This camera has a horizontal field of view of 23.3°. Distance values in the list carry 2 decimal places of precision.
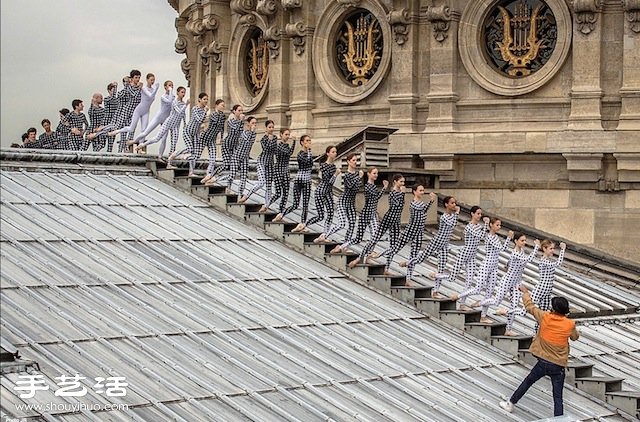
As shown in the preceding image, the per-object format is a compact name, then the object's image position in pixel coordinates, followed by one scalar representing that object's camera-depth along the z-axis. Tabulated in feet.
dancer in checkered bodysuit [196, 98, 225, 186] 88.69
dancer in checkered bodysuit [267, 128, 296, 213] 86.33
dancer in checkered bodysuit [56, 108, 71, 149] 99.80
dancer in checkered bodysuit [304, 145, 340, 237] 84.74
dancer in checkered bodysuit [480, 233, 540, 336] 77.20
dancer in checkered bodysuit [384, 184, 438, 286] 81.15
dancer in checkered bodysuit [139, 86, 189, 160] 91.09
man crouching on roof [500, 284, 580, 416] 65.21
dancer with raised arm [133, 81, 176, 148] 91.56
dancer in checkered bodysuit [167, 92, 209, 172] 89.68
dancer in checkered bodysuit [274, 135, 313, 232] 84.99
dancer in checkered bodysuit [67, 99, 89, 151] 98.84
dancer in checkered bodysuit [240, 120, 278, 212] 86.38
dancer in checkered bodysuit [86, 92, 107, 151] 96.22
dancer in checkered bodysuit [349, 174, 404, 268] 81.56
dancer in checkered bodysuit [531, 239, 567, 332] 77.97
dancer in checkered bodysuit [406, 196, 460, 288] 80.48
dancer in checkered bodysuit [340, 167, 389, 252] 82.89
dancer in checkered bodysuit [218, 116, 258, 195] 88.63
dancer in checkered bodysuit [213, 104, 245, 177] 89.15
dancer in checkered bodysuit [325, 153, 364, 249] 84.48
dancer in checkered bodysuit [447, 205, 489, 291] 79.00
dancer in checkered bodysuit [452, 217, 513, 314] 77.87
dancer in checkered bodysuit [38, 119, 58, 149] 101.30
